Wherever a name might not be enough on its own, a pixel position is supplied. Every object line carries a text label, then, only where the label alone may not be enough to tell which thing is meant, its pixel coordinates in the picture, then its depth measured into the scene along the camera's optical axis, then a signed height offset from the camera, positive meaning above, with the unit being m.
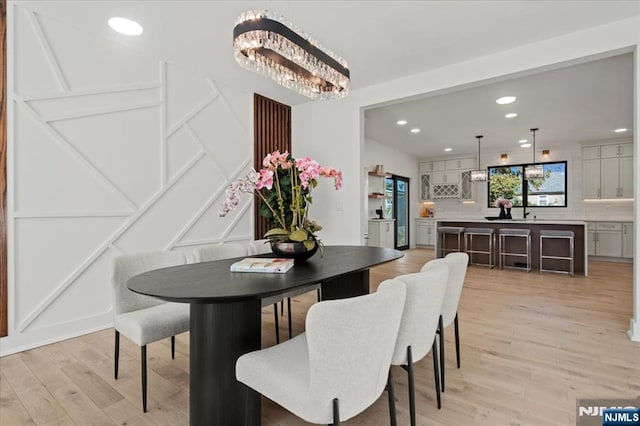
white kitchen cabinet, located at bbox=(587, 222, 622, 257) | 7.08 -0.55
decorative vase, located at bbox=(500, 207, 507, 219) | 6.80 -0.05
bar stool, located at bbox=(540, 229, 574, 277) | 5.69 -0.42
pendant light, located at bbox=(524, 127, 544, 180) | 6.82 +0.81
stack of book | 1.89 -0.30
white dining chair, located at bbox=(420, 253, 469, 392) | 1.98 -0.46
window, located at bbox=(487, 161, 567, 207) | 8.10 +0.65
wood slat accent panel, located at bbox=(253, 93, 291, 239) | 4.67 +1.15
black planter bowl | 2.21 -0.24
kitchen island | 5.78 -0.51
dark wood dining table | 1.55 -0.59
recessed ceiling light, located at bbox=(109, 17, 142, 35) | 2.89 +1.60
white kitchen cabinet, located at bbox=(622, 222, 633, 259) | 6.93 -0.55
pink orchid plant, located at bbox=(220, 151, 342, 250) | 2.12 +0.13
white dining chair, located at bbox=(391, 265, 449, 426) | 1.49 -0.47
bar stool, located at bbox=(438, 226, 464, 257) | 6.72 -0.42
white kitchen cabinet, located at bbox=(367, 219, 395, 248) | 7.71 -0.47
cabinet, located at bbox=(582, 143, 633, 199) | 7.16 +0.89
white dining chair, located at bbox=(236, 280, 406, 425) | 1.09 -0.52
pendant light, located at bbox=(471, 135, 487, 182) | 7.47 +0.80
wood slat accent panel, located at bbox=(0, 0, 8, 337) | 2.62 +0.38
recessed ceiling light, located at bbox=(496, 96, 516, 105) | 4.80 +1.61
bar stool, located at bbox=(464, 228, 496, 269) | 6.41 -0.52
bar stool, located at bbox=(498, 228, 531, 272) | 6.08 -0.49
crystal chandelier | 1.98 +1.00
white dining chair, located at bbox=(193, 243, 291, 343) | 2.65 -0.34
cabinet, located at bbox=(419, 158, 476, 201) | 9.18 +0.93
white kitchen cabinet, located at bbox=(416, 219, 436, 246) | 9.51 -0.55
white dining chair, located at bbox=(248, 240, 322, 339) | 3.03 -0.33
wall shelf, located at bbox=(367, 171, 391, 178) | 7.69 +0.88
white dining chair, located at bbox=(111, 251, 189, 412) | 1.93 -0.62
